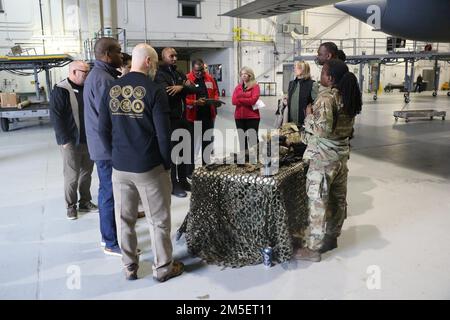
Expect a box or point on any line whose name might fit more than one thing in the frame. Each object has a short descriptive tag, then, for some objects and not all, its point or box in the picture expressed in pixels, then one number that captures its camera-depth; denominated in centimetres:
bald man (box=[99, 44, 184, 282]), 213
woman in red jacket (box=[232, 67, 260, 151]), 458
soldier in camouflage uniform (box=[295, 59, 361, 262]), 248
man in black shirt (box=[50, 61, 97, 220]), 328
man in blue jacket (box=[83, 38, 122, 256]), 267
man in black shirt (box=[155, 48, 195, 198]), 360
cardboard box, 908
